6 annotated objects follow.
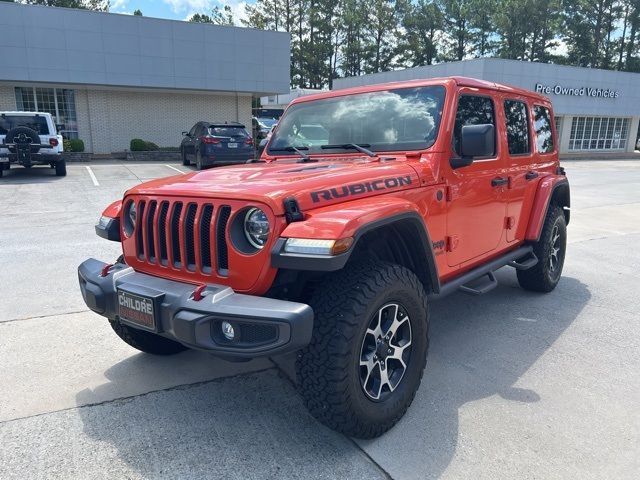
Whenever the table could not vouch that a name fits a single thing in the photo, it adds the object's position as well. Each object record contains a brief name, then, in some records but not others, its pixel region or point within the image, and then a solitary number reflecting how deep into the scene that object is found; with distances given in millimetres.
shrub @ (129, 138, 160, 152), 21672
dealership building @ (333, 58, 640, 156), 30094
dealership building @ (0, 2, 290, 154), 19609
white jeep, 13898
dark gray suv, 16266
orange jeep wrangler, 2467
